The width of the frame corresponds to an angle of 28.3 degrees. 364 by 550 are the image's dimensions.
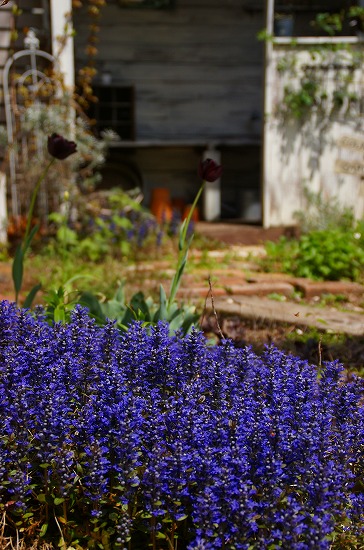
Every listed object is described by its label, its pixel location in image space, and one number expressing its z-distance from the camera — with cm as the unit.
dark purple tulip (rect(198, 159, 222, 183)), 358
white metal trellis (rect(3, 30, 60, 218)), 709
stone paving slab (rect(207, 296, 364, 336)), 472
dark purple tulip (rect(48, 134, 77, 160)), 382
